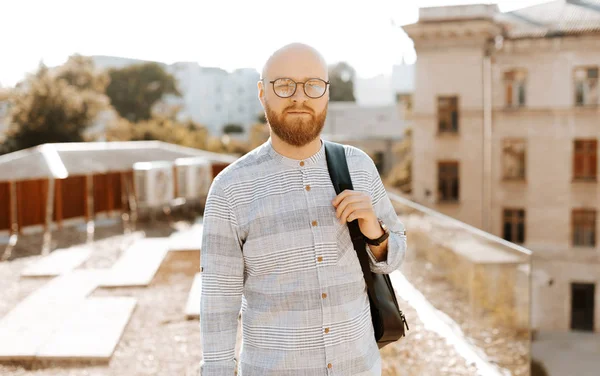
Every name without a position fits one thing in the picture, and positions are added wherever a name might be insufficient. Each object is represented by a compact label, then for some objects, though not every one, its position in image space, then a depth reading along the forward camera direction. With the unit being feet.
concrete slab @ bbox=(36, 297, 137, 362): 16.47
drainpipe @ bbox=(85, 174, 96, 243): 45.10
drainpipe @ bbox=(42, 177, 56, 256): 40.57
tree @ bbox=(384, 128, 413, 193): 100.37
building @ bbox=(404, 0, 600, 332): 79.66
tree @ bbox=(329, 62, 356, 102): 192.75
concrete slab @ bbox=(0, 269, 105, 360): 17.37
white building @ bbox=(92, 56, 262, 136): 260.42
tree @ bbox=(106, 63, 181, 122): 162.91
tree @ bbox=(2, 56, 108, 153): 95.25
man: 6.15
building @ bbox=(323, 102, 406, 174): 160.15
